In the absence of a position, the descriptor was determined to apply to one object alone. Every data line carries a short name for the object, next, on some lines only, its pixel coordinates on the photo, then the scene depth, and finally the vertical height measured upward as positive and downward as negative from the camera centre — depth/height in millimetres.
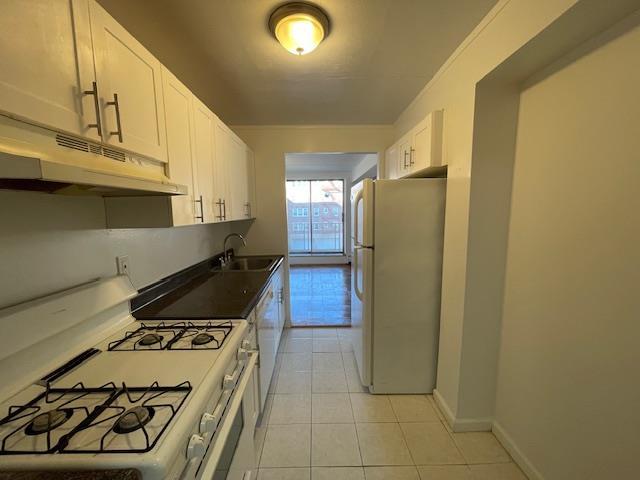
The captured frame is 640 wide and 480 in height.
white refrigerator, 1989 -517
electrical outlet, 1388 -257
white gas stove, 631 -552
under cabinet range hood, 579 +158
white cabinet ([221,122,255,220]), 2180 +400
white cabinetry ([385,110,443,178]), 1857 +518
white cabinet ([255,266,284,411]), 1830 -914
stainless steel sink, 2955 -532
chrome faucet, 2789 -441
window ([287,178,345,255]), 7059 -39
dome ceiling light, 1306 +977
